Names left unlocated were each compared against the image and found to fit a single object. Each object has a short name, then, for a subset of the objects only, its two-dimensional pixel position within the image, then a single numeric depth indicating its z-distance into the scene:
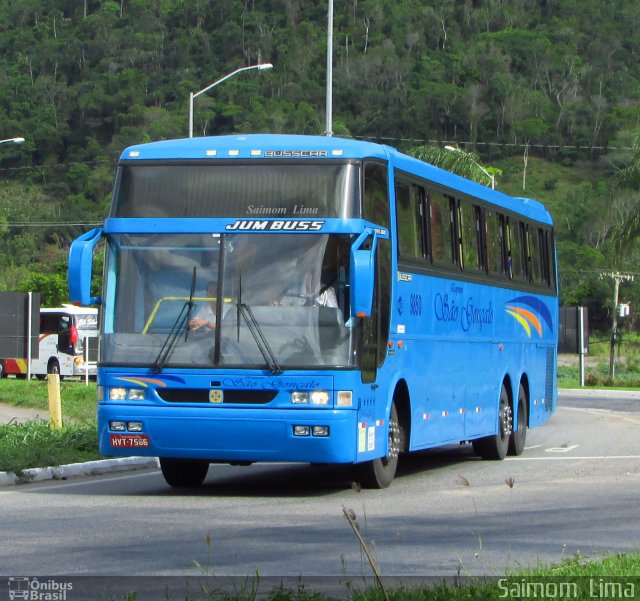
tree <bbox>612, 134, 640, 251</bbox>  42.31
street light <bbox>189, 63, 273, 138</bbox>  40.12
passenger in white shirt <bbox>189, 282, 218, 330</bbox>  14.14
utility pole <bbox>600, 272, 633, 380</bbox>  49.66
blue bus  14.02
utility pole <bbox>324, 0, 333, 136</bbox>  35.59
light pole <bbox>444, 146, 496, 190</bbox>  52.17
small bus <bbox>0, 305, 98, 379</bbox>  49.69
